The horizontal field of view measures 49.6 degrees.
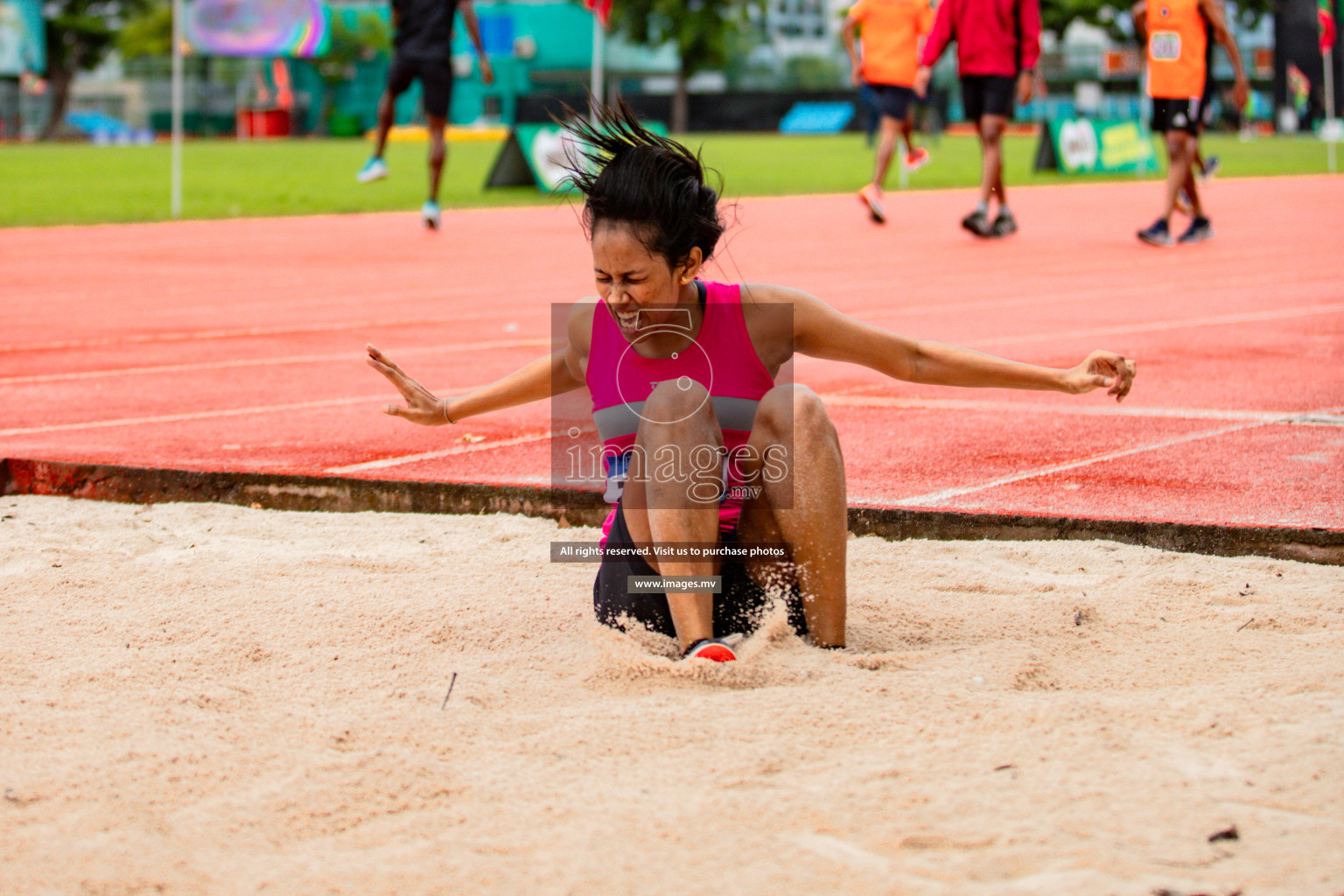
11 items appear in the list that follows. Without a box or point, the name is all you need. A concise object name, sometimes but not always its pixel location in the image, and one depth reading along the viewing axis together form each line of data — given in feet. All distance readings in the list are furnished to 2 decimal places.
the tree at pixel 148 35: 183.11
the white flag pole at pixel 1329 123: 66.79
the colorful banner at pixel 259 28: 186.70
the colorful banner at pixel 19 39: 162.71
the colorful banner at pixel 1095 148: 69.05
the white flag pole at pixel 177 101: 36.79
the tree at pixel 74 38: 171.22
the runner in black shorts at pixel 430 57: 35.74
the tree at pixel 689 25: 189.67
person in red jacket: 33.73
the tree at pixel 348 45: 194.90
